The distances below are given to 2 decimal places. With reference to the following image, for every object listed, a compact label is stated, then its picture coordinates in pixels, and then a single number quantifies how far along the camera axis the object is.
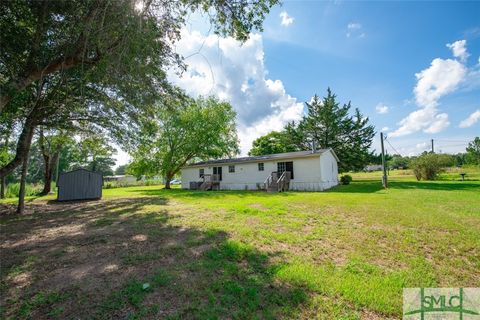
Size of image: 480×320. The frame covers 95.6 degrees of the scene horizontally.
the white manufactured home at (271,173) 16.53
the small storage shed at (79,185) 13.37
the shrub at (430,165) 22.25
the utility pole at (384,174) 16.70
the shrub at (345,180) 21.67
